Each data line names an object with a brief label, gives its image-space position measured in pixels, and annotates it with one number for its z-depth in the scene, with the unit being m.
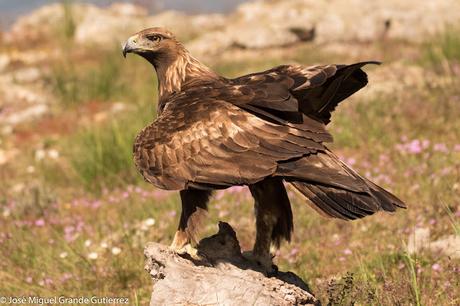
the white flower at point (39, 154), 23.05
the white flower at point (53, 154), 23.22
